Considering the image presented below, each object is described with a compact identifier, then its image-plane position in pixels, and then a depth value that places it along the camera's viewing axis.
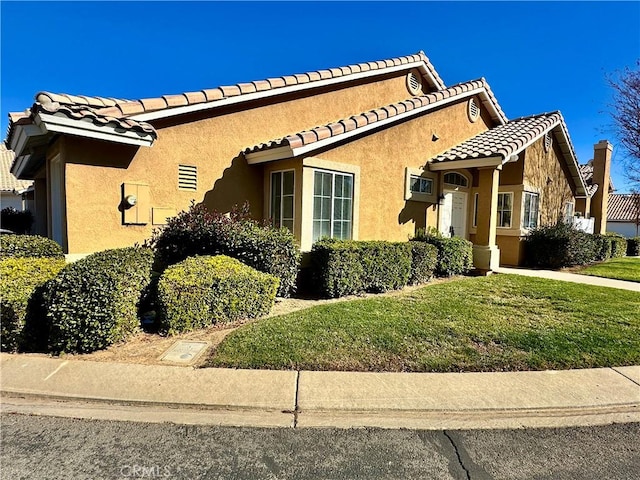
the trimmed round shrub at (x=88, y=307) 4.75
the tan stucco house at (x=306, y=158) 7.52
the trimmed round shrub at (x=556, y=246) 13.05
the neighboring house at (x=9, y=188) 23.40
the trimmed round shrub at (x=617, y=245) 17.38
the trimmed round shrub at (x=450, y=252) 10.59
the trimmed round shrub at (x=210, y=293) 5.58
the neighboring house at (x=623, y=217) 39.38
